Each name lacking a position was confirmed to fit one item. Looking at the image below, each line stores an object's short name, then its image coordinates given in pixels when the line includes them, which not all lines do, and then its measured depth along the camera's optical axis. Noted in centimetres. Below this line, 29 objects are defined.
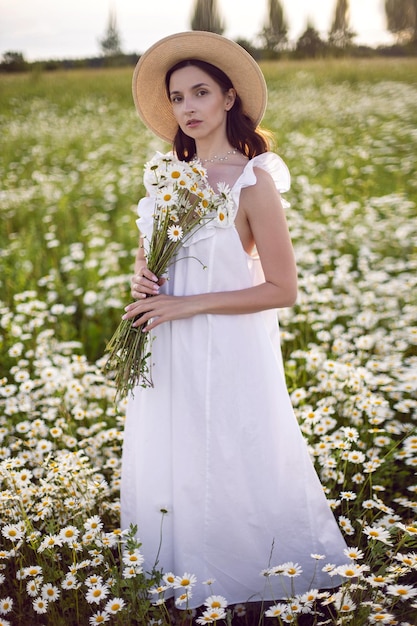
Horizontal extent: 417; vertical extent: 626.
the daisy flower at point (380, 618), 142
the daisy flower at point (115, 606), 155
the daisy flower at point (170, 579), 156
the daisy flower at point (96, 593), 162
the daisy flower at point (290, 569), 156
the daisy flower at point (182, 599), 158
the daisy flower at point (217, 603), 154
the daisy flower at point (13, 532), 184
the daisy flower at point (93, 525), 183
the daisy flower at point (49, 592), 169
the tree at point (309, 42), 2501
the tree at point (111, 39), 3054
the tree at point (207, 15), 3064
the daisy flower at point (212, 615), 149
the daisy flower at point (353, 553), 158
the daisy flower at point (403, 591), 143
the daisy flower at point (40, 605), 166
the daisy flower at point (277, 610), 151
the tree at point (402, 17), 2536
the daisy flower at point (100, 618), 156
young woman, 177
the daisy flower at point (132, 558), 163
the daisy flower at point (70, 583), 168
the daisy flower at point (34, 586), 174
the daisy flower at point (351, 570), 146
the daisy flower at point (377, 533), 159
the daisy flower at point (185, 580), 158
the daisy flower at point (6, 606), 170
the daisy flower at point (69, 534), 177
